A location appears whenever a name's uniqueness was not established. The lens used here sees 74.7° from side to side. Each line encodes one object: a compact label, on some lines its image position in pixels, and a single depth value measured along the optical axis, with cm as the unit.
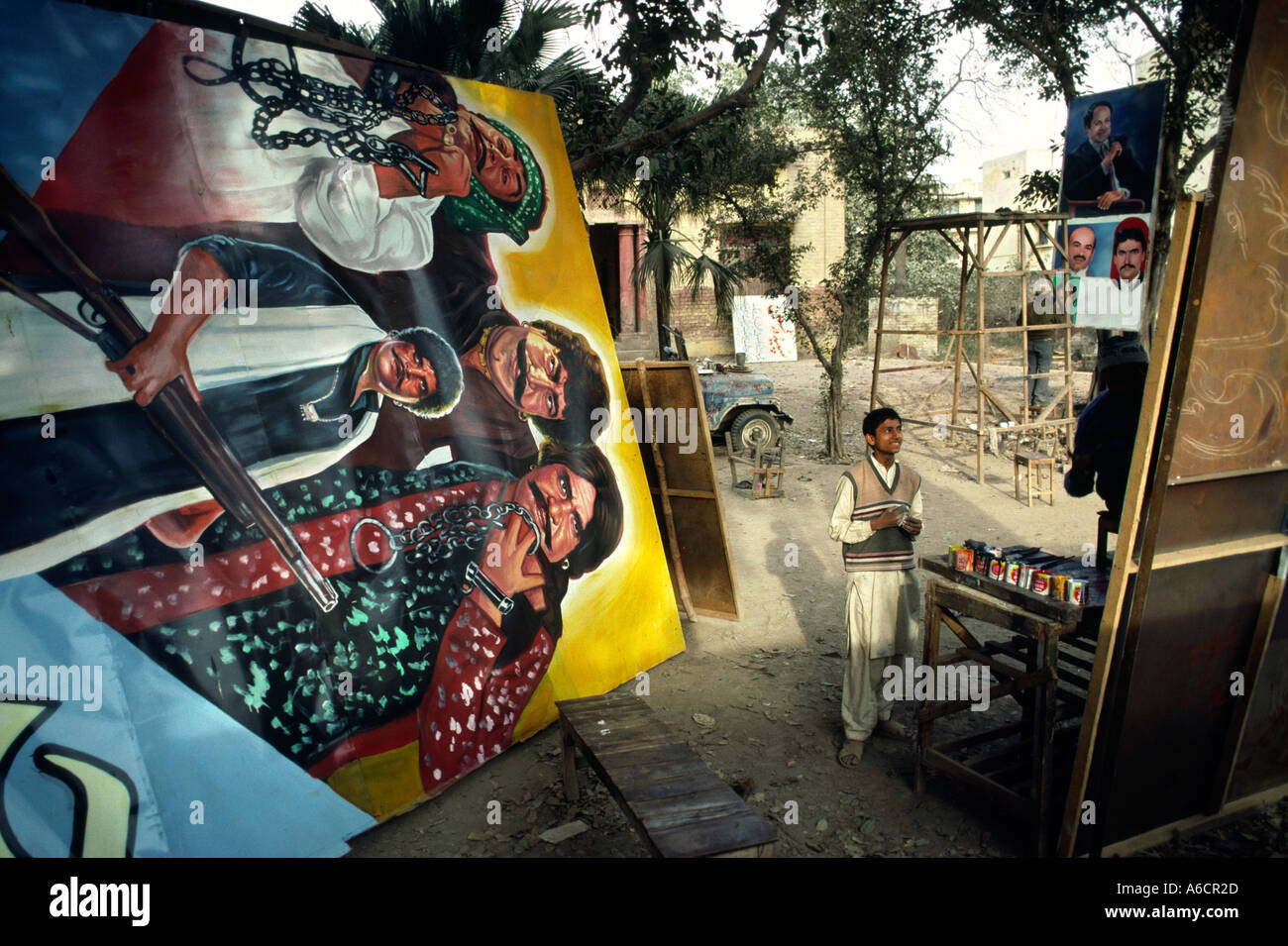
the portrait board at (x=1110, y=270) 959
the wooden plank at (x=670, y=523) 623
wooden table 358
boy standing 460
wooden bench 301
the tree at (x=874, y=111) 1046
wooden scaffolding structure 990
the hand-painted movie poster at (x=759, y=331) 2134
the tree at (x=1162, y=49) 907
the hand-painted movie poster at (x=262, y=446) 312
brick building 1773
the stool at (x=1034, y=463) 970
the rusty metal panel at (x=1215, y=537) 326
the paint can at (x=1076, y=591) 356
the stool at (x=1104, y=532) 436
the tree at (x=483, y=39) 860
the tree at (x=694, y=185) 845
